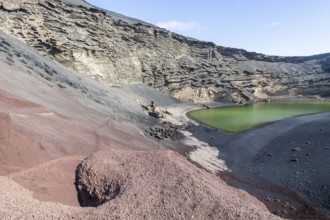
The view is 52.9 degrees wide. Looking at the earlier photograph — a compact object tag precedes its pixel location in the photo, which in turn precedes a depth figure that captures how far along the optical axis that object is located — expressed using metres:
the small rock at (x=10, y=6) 41.28
